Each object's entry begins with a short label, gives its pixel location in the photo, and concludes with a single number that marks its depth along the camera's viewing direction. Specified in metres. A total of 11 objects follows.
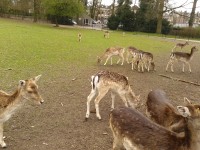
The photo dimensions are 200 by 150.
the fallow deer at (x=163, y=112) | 5.04
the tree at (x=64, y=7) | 41.06
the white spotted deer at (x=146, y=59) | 13.87
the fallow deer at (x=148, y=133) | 3.67
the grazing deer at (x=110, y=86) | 6.78
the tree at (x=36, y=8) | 47.98
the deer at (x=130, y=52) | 14.68
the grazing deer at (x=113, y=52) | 14.97
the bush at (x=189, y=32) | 43.69
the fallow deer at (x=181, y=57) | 14.74
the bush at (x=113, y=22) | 50.47
